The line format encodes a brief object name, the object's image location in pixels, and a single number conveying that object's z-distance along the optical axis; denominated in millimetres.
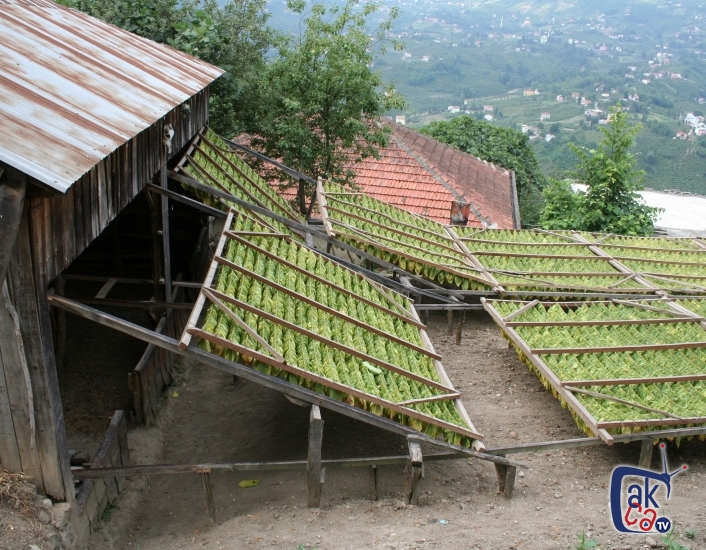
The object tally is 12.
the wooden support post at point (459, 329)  11750
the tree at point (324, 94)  16078
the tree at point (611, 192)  20297
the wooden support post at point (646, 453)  8273
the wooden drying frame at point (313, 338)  6723
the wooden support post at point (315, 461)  6723
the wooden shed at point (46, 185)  5086
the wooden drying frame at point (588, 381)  8102
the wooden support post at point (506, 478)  7574
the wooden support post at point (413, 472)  6938
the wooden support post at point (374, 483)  7332
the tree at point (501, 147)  31031
